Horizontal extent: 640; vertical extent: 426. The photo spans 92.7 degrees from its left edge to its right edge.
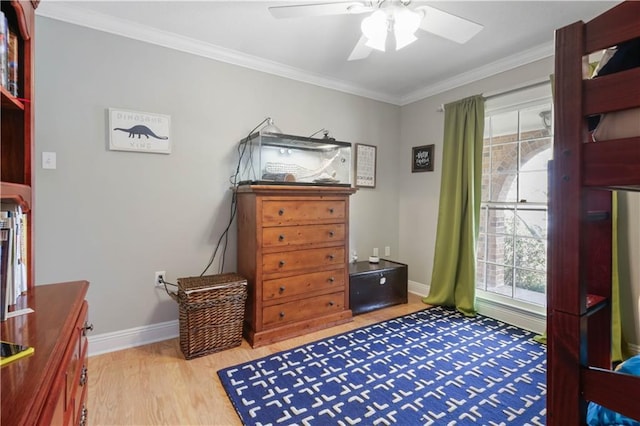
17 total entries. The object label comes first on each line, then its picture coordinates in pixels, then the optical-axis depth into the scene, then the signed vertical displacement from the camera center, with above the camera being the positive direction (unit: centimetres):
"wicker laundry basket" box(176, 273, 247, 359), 200 -69
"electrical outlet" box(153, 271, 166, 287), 229 -51
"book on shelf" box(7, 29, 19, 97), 107 +53
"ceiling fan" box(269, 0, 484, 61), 159 +104
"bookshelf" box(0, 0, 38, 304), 113 +30
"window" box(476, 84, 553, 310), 251 +13
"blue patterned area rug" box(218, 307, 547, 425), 147 -96
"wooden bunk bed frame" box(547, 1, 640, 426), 65 +6
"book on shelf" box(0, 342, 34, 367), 66 -32
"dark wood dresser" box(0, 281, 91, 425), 56 -33
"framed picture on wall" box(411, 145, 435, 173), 327 +60
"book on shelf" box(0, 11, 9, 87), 98 +54
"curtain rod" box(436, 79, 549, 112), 241 +103
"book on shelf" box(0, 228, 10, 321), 88 -17
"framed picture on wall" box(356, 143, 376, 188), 336 +52
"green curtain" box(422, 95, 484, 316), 277 +4
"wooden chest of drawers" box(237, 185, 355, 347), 221 -36
